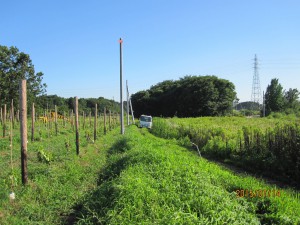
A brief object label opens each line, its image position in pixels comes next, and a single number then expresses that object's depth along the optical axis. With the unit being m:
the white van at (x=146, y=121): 35.13
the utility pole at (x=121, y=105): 20.81
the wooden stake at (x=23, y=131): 7.24
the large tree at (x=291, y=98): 46.22
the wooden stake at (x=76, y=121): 11.90
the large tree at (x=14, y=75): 32.75
